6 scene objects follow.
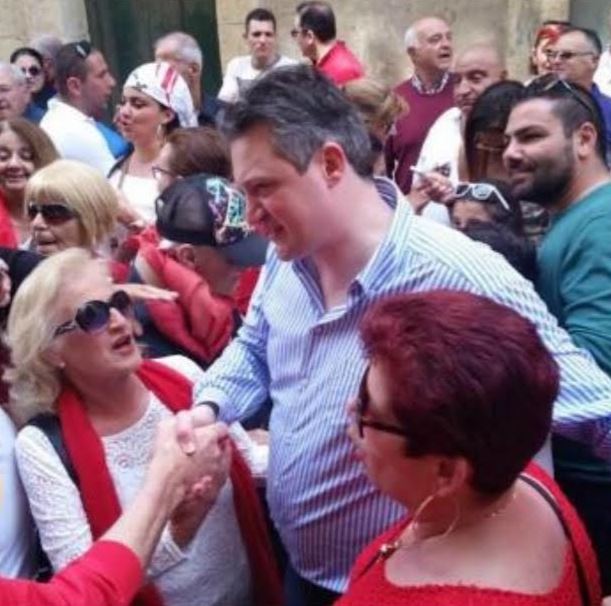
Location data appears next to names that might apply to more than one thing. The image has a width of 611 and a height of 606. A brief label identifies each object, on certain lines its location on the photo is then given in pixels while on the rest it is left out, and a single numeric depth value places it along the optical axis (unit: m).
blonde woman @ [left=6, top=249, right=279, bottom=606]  2.22
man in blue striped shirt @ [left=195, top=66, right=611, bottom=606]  1.94
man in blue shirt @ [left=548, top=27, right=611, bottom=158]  5.17
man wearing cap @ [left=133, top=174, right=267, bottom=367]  2.88
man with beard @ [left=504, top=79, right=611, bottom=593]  2.33
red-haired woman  1.37
